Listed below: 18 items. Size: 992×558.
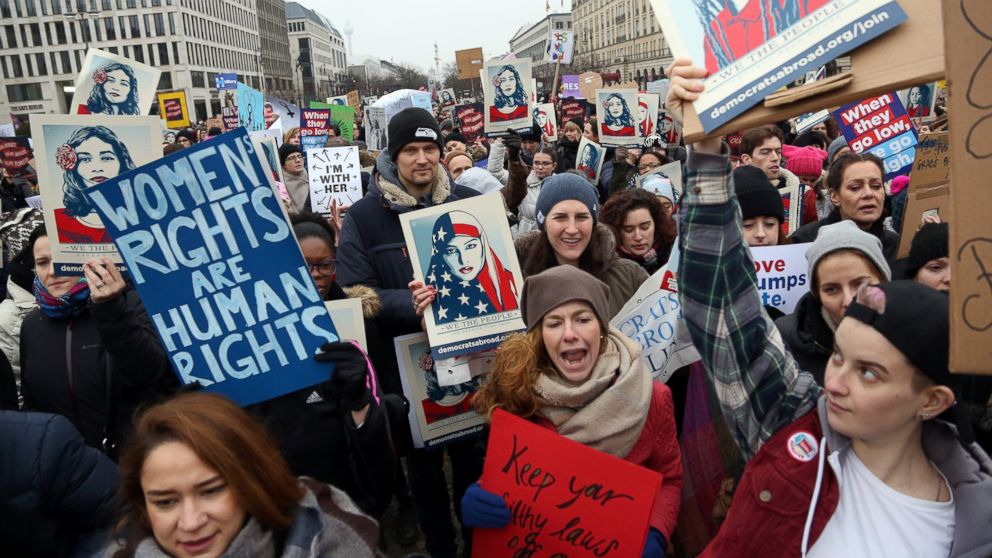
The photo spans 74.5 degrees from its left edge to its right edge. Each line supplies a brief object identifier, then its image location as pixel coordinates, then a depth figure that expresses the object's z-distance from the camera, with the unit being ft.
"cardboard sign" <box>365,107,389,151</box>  33.96
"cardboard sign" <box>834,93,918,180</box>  17.24
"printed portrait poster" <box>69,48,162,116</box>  13.12
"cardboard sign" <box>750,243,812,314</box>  10.71
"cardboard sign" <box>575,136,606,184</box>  23.36
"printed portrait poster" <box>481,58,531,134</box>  26.49
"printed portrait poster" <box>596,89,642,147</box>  26.50
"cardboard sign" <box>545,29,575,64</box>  48.44
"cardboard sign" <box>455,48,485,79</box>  49.43
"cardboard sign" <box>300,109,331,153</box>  36.04
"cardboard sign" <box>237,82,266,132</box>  29.43
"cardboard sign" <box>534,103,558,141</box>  35.96
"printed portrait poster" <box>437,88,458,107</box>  74.46
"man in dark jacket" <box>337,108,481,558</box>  10.43
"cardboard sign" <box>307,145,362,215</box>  23.06
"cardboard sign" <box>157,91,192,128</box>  44.09
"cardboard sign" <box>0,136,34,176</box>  35.40
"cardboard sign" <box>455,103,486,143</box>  39.24
